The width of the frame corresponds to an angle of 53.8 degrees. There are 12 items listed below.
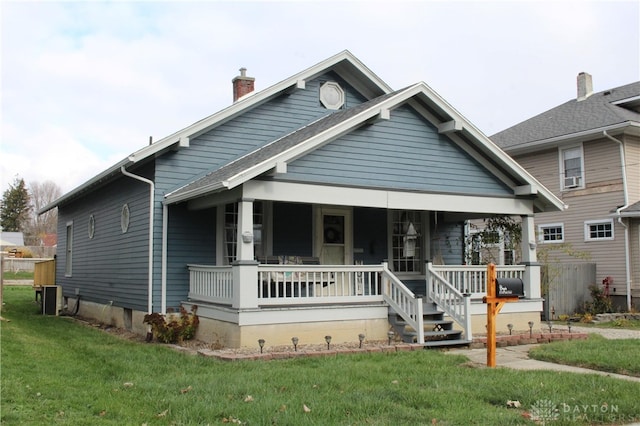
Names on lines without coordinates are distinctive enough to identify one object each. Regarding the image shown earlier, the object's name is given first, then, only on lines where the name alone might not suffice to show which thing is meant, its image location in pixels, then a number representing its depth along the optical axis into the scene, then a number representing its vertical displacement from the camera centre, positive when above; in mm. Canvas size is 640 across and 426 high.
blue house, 11609 +1179
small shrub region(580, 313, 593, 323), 18953 -1757
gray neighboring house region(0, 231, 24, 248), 63281 +3049
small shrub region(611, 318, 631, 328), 18094 -1840
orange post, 9336 -708
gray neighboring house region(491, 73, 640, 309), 20484 +2863
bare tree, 79375 +6839
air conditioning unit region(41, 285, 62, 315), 18625 -981
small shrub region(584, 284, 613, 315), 20375 -1387
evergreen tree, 69750 +6862
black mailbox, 9675 -407
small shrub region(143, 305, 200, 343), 12164 -1179
